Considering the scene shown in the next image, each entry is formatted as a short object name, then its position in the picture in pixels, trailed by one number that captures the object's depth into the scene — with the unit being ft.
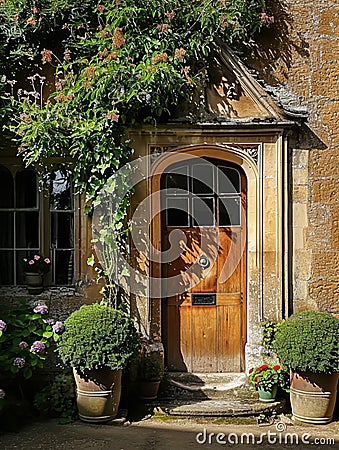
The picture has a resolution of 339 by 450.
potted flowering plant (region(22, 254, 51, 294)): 22.53
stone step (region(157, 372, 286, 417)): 20.45
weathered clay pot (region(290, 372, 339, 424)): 19.86
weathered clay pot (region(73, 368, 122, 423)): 19.56
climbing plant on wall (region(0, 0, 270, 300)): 20.85
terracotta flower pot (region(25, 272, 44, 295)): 22.53
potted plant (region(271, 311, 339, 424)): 19.53
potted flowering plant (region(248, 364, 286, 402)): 21.01
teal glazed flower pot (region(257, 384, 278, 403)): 21.09
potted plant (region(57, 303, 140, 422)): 19.20
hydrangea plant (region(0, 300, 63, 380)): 19.86
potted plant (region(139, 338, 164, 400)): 21.06
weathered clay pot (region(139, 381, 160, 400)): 21.09
